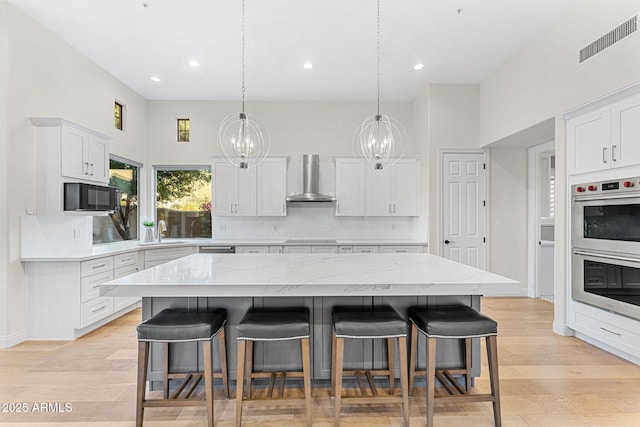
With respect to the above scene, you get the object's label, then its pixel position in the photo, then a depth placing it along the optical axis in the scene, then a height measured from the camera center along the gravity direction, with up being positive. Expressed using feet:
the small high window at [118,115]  16.67 +4.77
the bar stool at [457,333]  6.50 -2.20
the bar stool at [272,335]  6.43 -2.19
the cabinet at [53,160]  11.48 +1.81
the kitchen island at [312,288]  6.32 -1.31
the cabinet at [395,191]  18.43 +1.22
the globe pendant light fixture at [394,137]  18.80 +4.17
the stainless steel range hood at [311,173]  18.17 +2.14
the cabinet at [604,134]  9.32 +2.29
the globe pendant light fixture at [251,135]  18.39 +4.33
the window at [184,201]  19.72 +0.78
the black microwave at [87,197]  11.71 +0.63
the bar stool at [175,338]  6.40 -2.23
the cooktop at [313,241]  17.20 -1.34
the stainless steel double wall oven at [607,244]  9.31 -0.87
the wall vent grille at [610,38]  9.34 +4.95
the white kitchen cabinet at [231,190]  18.11 +1.27
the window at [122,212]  15.92 +0.16
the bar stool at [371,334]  6.51 -2.19
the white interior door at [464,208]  17.25 +0.31
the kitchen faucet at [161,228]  18.43 -0.69
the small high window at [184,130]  19.33 +4.64
